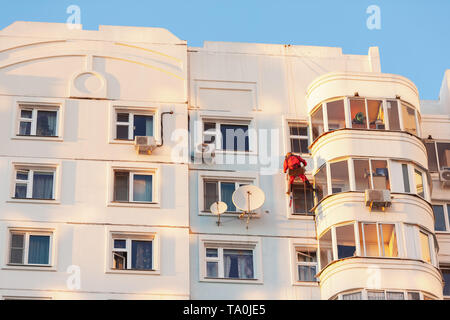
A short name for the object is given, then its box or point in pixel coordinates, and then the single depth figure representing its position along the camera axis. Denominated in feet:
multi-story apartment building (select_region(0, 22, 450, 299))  117.08
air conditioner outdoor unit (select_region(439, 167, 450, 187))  129.18
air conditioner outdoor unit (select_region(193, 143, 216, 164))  125.59
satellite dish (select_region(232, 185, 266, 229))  120.78
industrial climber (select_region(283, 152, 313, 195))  122.42
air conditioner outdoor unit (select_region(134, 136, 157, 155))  123.65
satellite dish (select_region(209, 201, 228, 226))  121.08
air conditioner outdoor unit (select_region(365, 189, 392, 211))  118.11
